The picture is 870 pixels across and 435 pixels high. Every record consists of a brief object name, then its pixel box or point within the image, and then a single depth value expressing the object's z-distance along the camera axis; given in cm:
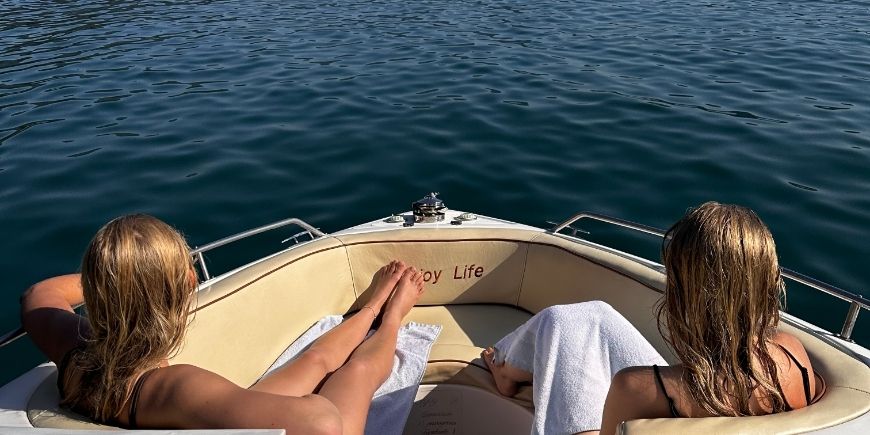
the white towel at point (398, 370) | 259
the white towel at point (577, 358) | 222
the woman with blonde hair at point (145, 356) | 172
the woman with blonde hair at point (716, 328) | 159
